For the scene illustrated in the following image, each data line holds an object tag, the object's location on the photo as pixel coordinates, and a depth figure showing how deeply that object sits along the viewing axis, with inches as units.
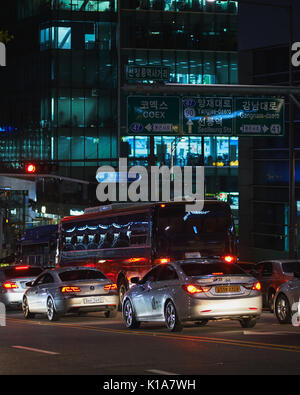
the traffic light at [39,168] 1604.3
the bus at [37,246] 2000.5
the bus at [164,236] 1087.6
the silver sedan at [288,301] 808.3
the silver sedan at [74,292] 945.5
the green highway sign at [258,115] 1385.3
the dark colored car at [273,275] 1053.2
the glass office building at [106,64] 3152.1
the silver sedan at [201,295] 730.0
